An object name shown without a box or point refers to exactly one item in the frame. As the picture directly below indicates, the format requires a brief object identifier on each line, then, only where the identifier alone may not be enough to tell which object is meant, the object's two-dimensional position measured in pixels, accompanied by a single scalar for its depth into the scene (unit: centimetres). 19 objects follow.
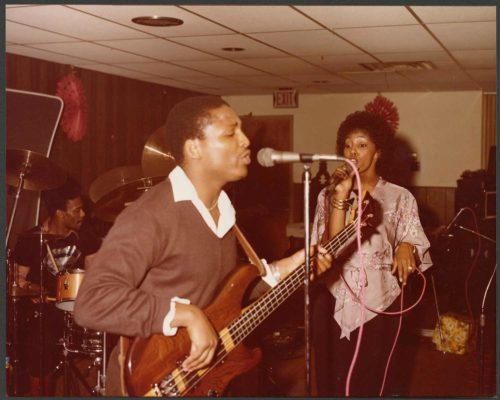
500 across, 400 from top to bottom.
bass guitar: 188
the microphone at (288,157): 204
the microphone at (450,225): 360
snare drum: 349
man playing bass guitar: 179
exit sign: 820
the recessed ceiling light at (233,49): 487
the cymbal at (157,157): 345
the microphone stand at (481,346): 313
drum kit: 351
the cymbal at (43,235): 389
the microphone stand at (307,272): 207
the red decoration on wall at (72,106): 567
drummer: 388
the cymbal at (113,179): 494
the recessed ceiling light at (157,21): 384
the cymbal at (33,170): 385
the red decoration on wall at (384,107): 791
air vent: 570
